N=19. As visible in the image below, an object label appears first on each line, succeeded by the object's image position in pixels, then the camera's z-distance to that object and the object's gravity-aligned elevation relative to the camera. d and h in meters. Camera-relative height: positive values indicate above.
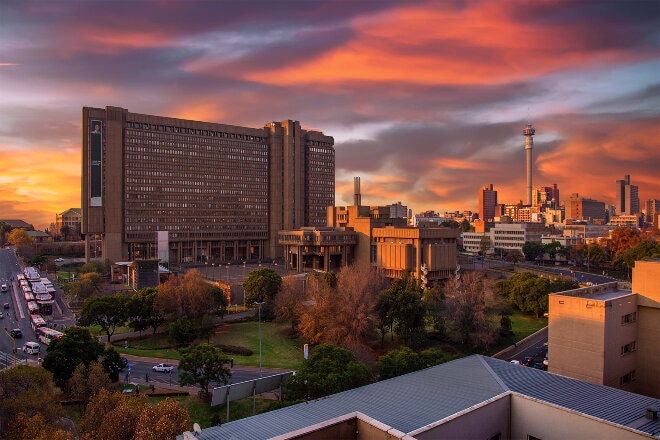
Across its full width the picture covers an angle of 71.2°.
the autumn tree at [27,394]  27.41 -10.32
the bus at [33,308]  72.19 -12.49
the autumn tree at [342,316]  48.69 -9.76
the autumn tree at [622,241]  121.38 -3.29
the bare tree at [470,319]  53.22 -10.66
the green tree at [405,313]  52.31 -9.64
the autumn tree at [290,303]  58.41 -9.72
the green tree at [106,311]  55.81 -10.13
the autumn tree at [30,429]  23.76 -10.69
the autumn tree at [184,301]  59.31 -9.42
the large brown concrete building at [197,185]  126.31 +13.75
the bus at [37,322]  63.53 -13.13
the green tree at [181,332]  54.00 -12.14
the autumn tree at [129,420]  23.42 -10.26
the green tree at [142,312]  58.25 -10.66
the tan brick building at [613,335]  32.56 -7.88
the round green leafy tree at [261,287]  68.12 -8.77
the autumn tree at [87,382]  35.44 -11.96
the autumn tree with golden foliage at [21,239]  158.88 -3.66
